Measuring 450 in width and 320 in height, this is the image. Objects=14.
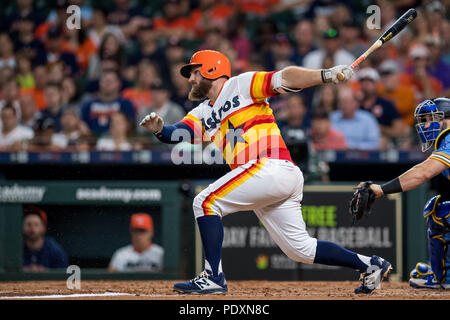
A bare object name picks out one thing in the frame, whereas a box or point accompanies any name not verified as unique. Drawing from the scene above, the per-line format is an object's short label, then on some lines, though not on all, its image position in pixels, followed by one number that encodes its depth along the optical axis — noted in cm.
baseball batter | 987
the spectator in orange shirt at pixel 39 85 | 2139
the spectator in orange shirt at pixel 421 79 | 1894
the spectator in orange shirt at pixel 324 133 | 1696
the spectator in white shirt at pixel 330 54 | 1987
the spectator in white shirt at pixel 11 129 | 1848
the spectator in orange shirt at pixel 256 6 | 2372
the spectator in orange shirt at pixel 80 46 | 2256
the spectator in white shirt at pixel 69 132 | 1647
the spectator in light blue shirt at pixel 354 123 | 1716
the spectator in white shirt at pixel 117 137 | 1659
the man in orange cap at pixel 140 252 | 1529
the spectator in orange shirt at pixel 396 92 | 1886
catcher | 977
